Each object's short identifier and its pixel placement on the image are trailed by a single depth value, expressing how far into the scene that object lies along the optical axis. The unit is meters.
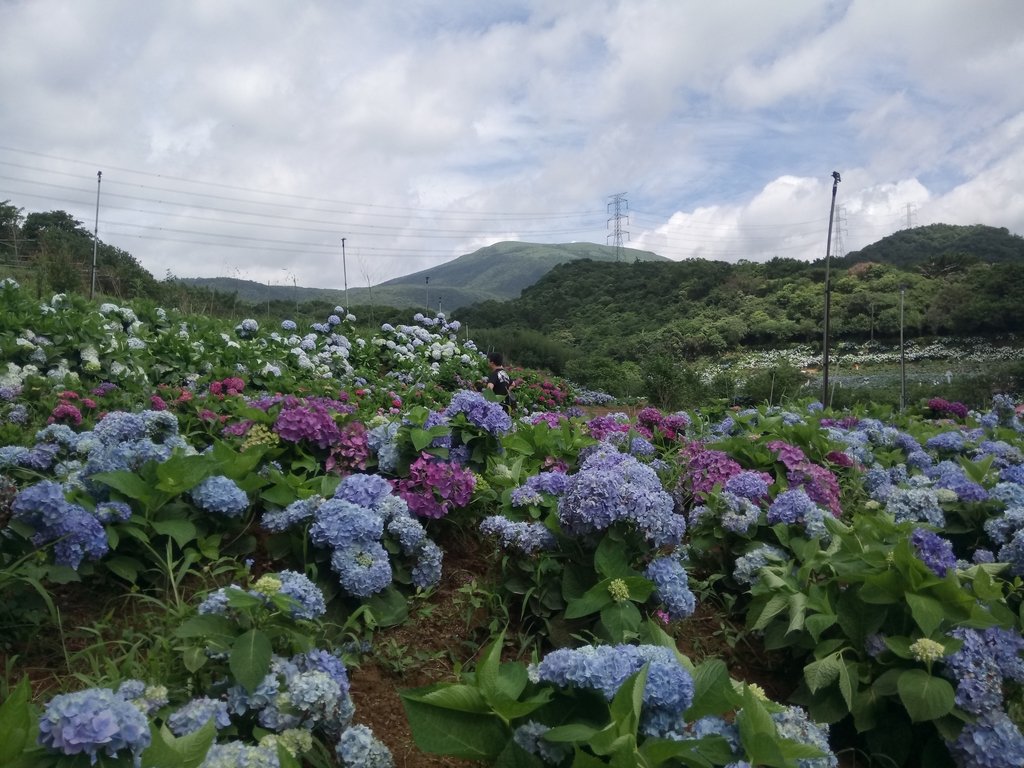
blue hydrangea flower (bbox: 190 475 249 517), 2.24
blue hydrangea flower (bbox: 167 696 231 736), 1.46
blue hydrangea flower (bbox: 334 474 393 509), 2.35
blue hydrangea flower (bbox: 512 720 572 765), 1.39
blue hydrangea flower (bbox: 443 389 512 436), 2.95
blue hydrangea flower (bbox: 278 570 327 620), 1.75
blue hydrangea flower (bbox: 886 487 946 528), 2.93
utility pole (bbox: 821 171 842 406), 14.15
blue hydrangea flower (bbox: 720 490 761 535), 2.67
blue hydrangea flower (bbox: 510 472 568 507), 2.54
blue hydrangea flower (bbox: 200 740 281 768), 1.32
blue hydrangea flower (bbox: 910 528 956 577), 2.38
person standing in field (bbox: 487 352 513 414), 8.70
